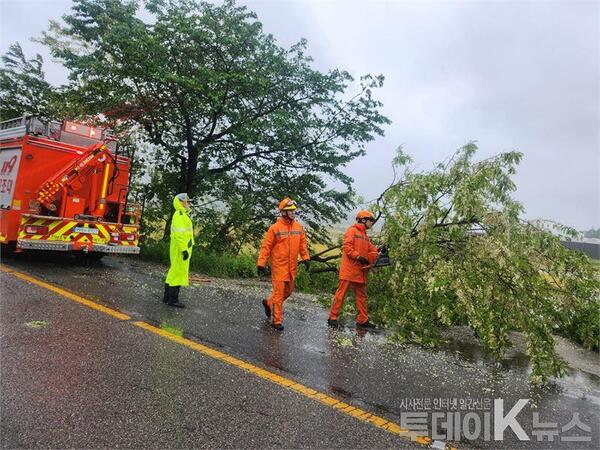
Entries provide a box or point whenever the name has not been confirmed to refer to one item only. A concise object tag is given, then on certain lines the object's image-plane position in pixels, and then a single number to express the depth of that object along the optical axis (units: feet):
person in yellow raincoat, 22.54
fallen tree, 18.35
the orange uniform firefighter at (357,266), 22.41
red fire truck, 29.45
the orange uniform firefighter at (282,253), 20.76
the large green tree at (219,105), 37.47
